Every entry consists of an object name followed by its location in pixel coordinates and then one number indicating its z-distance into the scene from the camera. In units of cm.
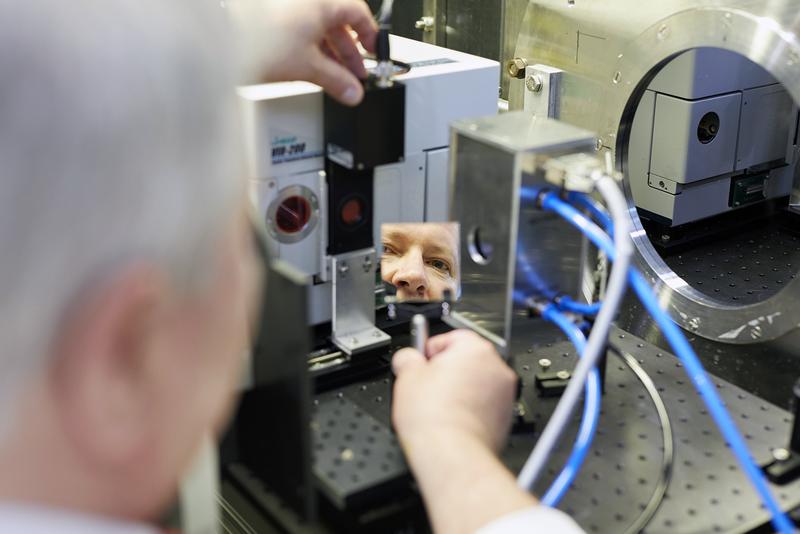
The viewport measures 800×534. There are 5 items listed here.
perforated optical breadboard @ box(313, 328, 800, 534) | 95
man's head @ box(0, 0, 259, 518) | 45
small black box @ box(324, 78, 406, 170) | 109
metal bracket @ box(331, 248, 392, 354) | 119
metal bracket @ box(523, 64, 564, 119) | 184
